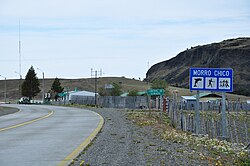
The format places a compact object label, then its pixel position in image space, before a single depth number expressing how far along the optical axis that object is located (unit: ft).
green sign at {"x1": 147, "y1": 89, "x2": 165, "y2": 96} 166.09
